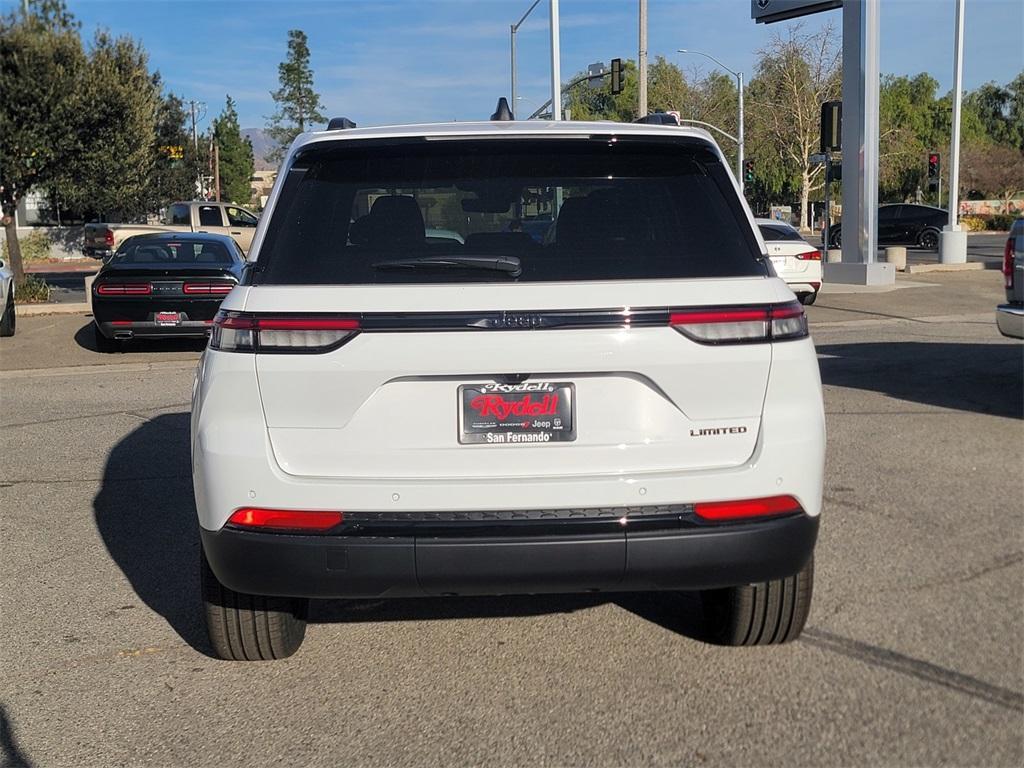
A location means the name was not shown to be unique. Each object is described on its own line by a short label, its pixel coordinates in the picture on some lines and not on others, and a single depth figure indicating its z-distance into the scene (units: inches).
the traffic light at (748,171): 1516.5
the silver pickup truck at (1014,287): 333.7
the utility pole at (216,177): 2383.1
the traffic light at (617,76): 1261.1
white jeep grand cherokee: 129.2
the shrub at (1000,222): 2396.7
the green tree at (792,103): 2138.3
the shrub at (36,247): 1628.9
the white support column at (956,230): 1054.4
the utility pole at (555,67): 1106.7
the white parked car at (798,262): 689.0
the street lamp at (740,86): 1830.7
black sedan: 517.0
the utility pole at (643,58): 1176.8
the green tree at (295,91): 3346.5
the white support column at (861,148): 867.4
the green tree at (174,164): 1822.6
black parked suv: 1509.6
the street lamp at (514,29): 1363.4
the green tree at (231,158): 2871.6
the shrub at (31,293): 810.2
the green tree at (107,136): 868.0
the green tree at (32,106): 830.5
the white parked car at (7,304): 611.1
